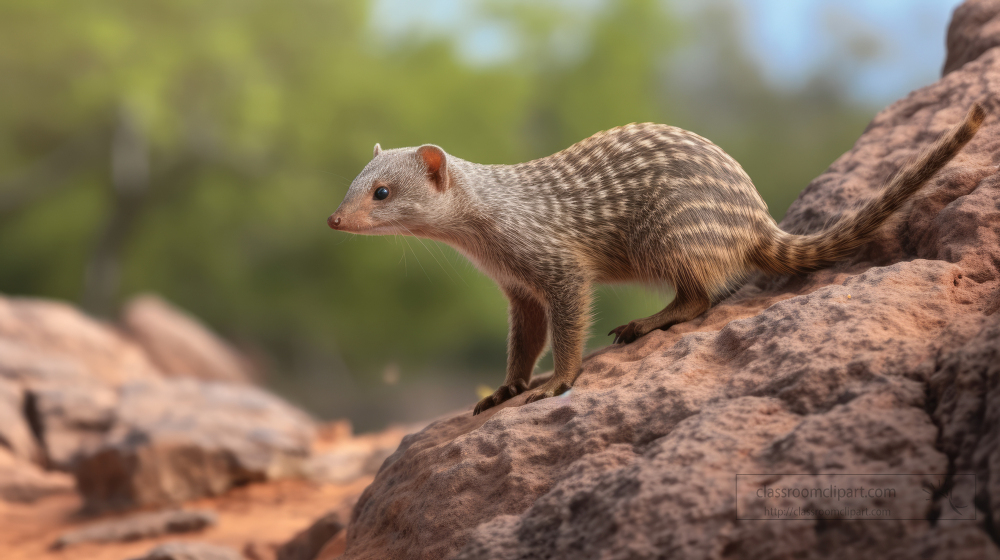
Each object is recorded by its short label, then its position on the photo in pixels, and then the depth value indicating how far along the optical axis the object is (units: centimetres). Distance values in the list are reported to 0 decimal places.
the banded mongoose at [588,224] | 304
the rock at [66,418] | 624
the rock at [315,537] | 363
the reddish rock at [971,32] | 358
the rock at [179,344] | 1004
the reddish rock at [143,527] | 449
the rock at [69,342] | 807
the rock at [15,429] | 611
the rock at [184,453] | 538
